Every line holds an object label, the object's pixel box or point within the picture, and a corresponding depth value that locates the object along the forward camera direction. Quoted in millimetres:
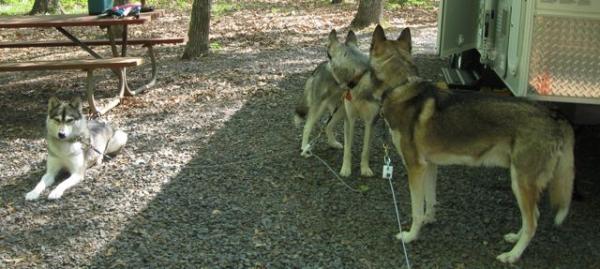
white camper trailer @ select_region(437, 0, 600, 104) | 3996
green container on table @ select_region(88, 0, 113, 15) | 8953
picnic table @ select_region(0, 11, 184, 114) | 7008
